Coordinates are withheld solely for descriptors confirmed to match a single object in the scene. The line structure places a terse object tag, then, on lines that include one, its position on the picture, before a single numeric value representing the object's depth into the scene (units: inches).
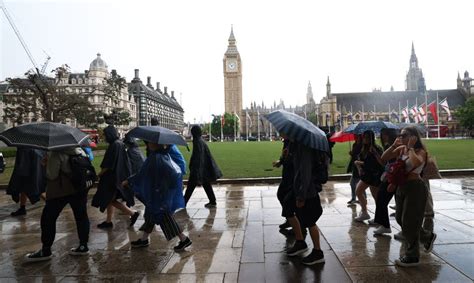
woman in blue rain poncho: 207.6
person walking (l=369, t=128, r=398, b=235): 225.8
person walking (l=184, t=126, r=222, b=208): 329.4
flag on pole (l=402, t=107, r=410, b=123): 2314.5
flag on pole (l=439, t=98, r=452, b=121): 2177.7
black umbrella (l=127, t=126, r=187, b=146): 203.8
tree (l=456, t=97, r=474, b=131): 2743.6
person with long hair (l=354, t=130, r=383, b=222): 262.5
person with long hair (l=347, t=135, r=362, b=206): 304.5
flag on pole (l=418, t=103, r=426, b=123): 2345.0
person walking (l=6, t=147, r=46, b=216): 306.3
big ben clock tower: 5172.2
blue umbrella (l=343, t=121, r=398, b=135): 277.1
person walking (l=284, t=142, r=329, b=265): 180.9
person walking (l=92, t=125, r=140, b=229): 252.1
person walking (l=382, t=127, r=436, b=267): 177.6
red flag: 2404.0
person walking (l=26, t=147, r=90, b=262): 199.3
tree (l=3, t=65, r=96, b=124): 1210.6
